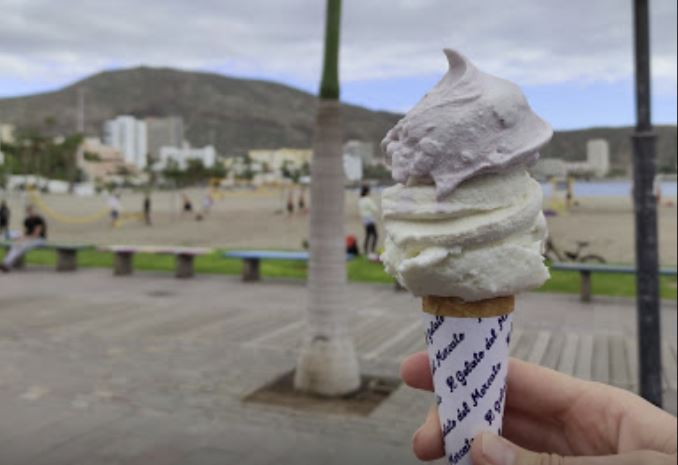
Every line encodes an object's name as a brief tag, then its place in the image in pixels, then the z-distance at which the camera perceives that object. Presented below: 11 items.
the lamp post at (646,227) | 4.87
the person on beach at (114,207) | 27.80
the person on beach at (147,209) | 29.09
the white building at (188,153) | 167.50
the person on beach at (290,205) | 32.23
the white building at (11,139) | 82.94
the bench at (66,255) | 14.20
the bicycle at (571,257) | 13.28
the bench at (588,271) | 10.67
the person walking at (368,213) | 15.14
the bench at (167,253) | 13.23
